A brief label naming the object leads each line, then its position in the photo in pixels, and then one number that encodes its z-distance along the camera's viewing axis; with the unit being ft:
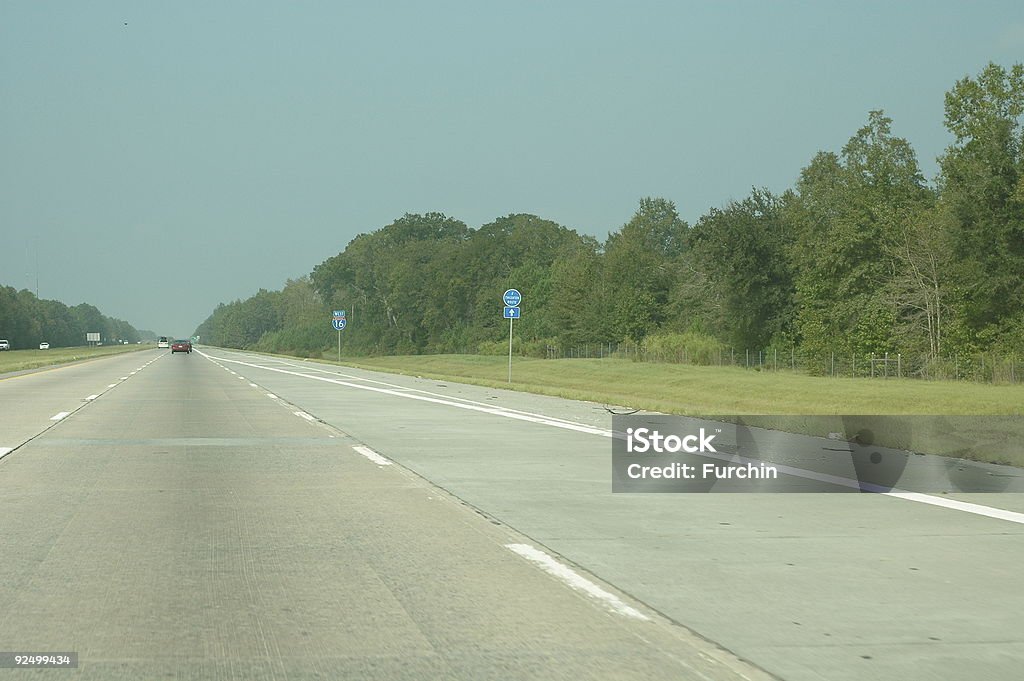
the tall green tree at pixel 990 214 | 170.91
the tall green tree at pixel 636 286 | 326.03
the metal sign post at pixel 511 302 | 135.54
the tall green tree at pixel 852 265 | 197.98
